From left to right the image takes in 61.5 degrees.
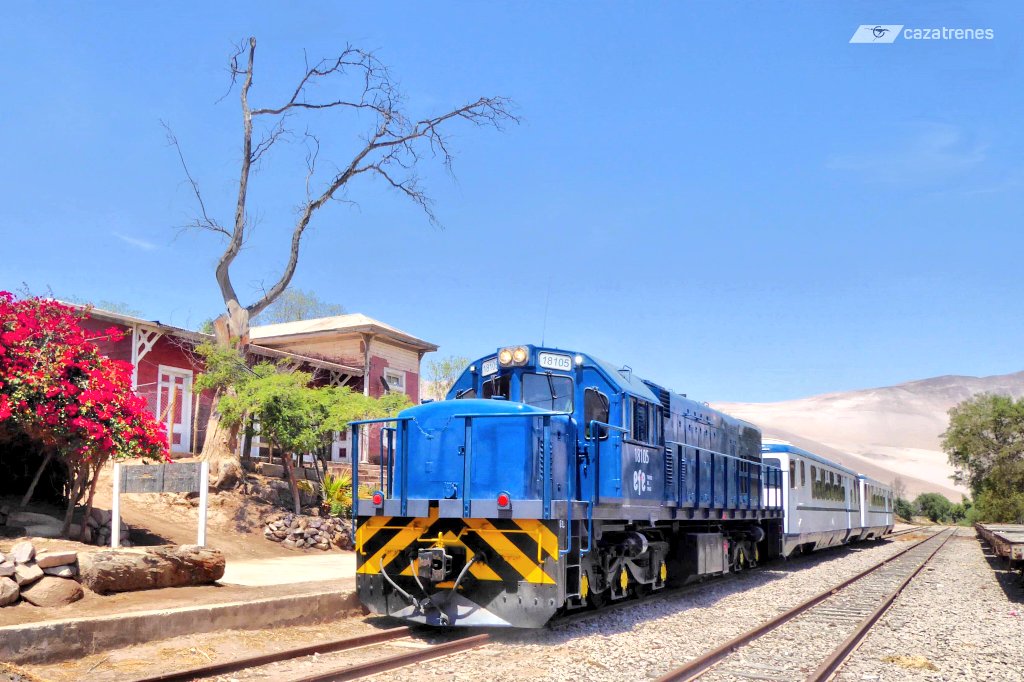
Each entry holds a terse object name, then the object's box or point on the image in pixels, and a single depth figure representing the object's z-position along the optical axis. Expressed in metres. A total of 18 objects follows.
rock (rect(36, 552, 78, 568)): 8.44
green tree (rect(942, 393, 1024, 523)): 62.06
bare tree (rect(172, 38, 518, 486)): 19.25
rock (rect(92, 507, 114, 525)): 13.21
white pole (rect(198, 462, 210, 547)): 11.27
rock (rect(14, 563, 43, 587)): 8.16
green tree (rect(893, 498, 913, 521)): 77.88
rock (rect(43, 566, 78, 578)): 8.47
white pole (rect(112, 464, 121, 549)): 11.48
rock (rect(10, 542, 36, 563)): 8.31
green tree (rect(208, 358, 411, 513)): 18.61
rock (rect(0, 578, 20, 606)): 7.92
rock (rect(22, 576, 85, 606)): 8.16
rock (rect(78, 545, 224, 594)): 8.78
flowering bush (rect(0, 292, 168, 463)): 10.88
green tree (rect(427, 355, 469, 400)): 45.47
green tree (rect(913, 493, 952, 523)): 79.75
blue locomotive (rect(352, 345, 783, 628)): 8.71
